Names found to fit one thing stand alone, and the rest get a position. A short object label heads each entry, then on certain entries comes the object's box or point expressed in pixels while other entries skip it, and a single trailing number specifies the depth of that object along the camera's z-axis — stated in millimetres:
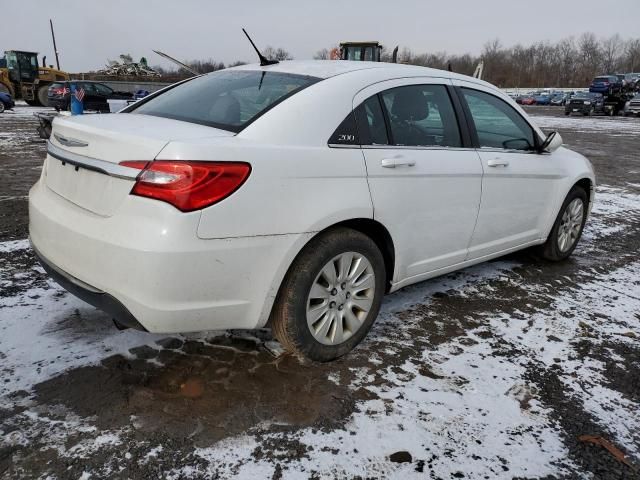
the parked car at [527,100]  58938
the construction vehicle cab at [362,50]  24328
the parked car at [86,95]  22422
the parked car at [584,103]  34219
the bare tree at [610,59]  104650
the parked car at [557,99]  55781
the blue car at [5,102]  22312
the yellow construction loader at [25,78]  27281
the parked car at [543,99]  56688
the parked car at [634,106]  33625
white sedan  2160
